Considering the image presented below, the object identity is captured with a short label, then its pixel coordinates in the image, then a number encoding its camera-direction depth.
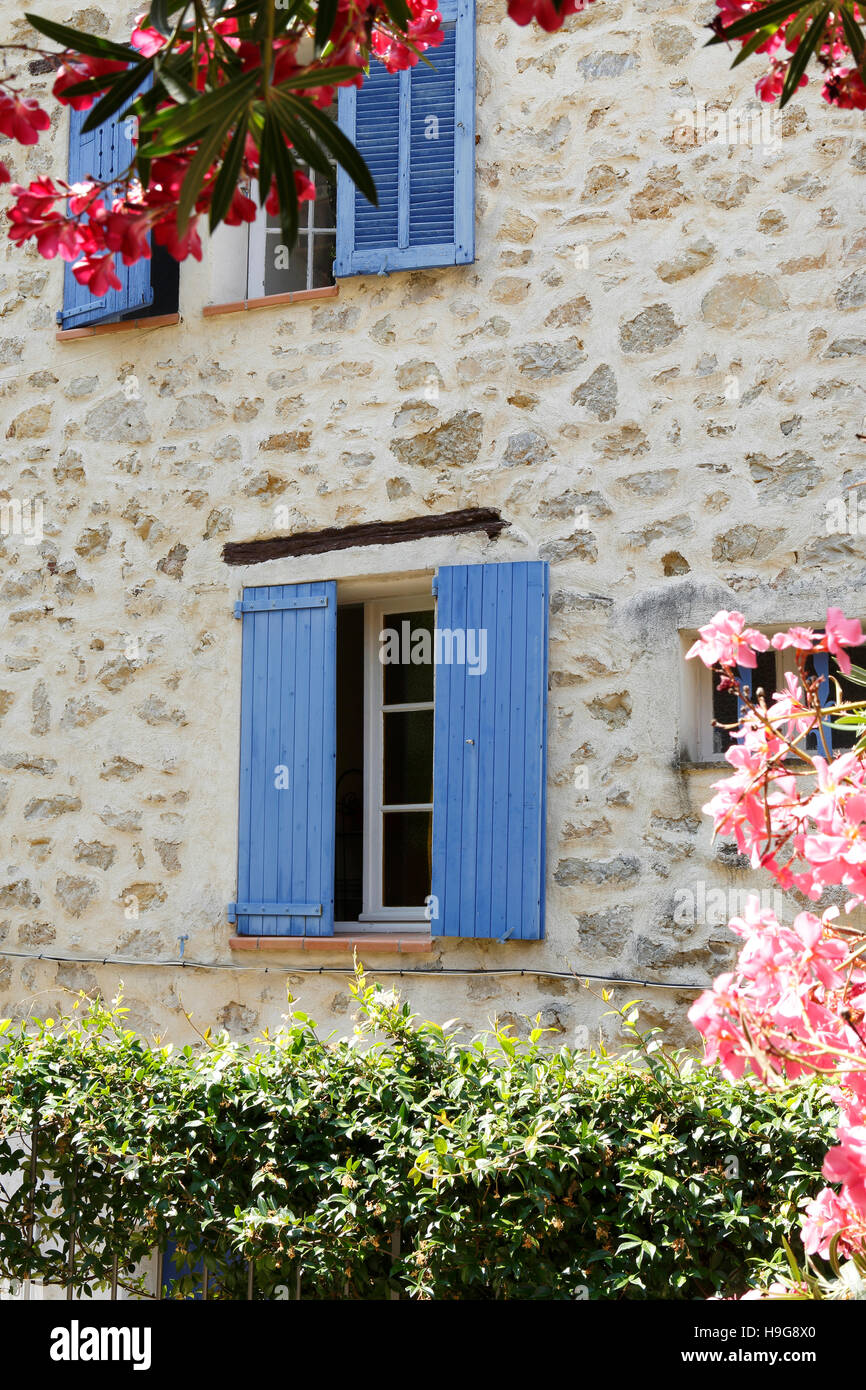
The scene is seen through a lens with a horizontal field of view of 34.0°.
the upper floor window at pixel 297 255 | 6.45
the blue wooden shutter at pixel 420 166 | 5.75
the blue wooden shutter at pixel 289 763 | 5.61
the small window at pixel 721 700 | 5.20
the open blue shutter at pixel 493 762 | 5.27
